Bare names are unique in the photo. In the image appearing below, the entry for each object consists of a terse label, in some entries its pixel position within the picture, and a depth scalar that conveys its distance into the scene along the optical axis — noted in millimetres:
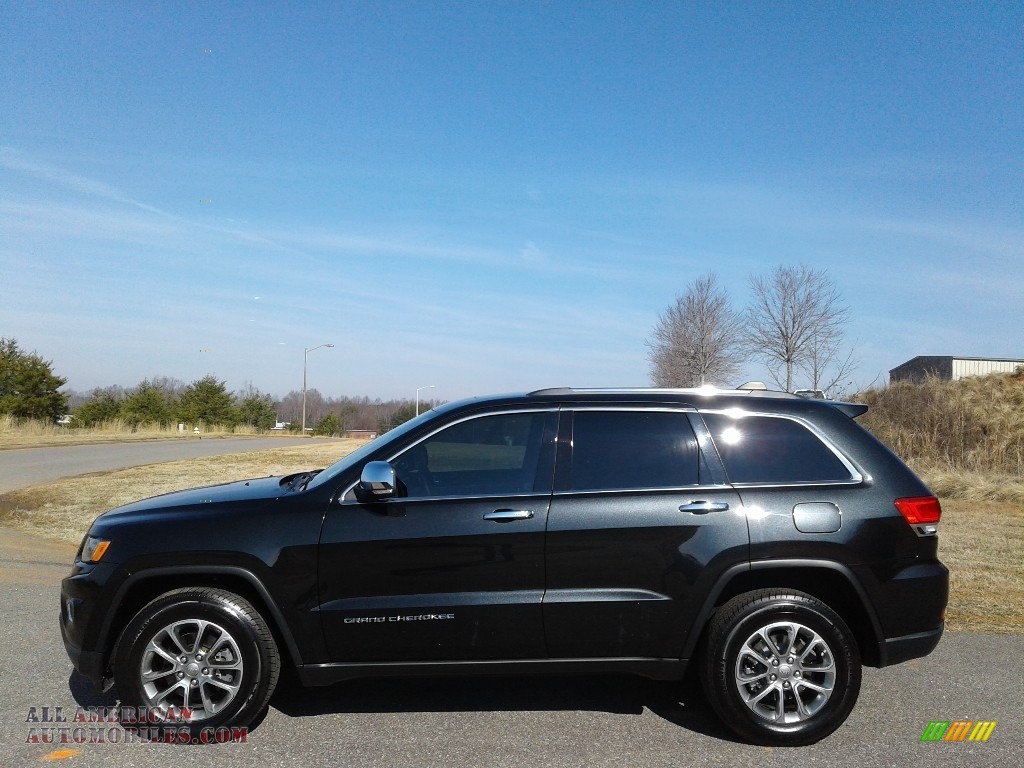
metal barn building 31269
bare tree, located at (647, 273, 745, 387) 36688
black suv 4238
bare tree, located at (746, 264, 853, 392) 30812
